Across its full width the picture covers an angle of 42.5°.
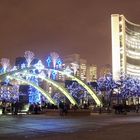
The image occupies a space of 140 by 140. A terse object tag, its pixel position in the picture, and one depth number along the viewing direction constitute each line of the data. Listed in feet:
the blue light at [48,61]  120.41
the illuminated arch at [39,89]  142.30
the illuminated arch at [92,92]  133.30
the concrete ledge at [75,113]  68.95
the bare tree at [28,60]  122.63
